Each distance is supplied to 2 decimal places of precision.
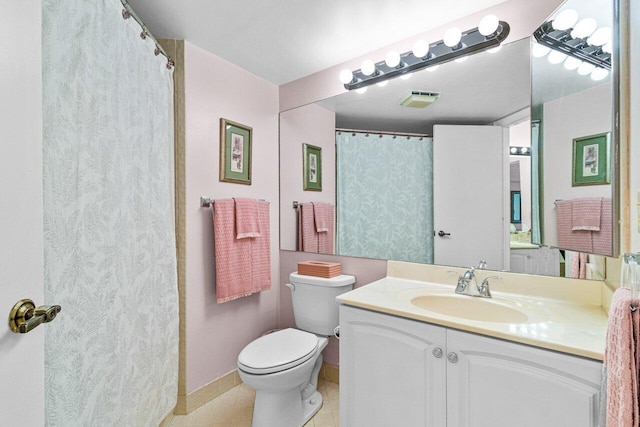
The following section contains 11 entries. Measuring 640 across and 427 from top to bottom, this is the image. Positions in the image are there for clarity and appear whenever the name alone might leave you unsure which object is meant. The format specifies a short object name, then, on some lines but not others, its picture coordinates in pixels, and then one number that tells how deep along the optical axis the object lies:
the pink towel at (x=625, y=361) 0.58
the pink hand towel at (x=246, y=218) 1.93
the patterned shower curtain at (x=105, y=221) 0.87
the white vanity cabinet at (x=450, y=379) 0.91
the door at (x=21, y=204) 0.58
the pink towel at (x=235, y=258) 1.83
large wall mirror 1.20
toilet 1.49
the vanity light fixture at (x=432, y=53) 1.44
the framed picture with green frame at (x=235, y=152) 1.94
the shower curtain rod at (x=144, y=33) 1.21
